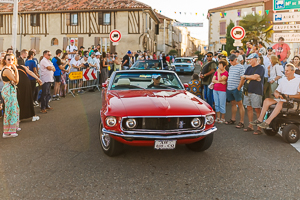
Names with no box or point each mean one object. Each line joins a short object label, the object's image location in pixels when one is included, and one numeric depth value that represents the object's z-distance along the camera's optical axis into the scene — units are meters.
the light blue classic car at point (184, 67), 29.02
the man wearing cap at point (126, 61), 19.65
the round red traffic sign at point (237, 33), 14.41
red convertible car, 4.77
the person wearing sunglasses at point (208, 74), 10.12
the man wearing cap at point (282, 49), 12.04
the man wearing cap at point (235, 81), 8.24
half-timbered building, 36.03
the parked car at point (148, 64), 14.37
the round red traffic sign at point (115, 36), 17.94
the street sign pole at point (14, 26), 12.84
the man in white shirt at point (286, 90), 6.80
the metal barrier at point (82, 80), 14.55
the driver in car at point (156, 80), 6.51
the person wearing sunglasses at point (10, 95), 6.90
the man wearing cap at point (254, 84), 7.51
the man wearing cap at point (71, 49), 17.71
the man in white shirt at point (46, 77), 10.10
